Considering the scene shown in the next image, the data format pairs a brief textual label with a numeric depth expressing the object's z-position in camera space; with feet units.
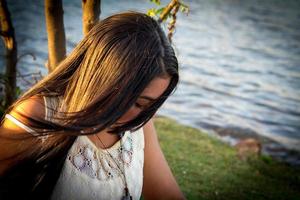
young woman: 4.98
